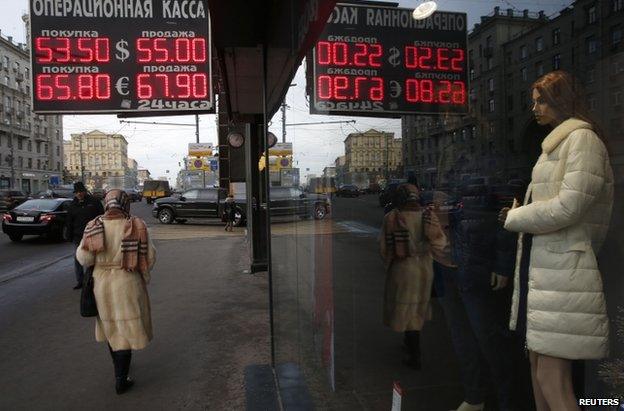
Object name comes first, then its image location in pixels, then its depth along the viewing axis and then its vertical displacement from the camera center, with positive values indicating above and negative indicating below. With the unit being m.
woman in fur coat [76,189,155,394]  4.26 -0.73
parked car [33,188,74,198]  35.53 -0.30
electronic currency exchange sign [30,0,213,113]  8.73 +2.19
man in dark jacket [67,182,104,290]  8.77 -0.40
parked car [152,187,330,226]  21.74 -0.88
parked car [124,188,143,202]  57.79 -0.88
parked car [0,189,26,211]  31.39 -0.56
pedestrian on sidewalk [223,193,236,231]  19.12 -0.94
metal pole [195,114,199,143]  37.06 +4.29
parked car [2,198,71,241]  15.91 -0.96
